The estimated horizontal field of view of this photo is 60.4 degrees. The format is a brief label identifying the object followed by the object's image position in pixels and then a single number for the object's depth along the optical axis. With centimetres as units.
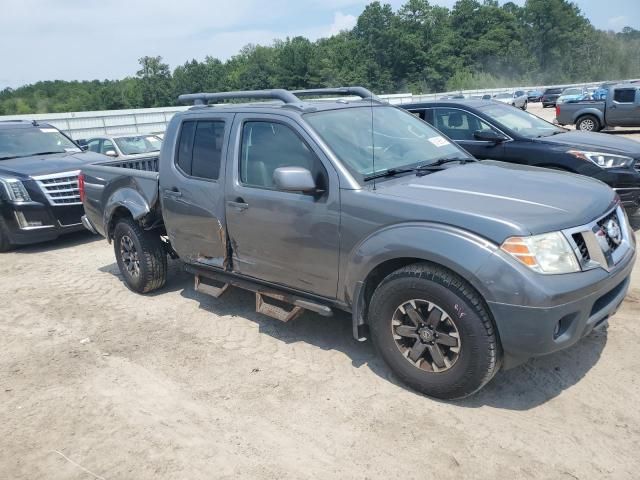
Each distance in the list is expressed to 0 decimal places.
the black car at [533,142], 682
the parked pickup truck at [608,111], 1722
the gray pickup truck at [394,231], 313
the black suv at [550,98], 4281
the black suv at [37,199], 802
